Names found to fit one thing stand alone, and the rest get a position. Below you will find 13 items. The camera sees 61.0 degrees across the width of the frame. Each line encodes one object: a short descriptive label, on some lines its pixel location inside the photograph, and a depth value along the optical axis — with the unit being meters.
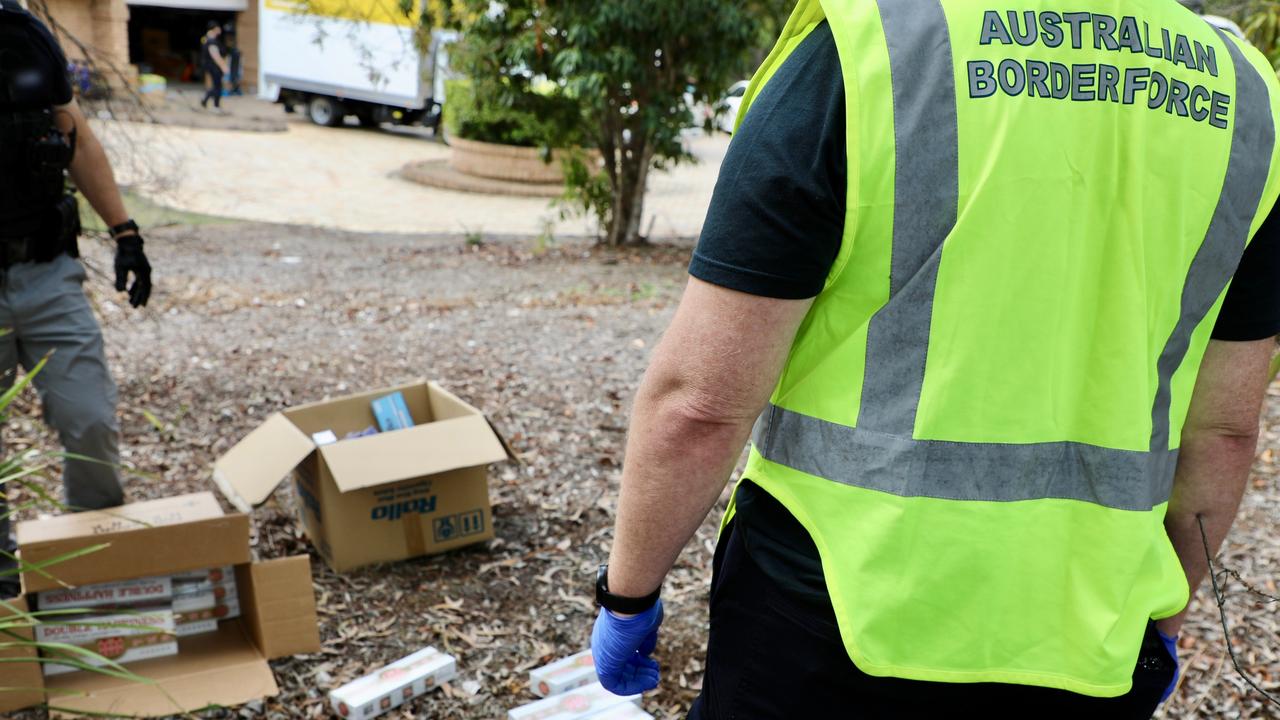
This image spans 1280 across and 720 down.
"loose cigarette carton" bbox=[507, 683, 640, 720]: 2.80
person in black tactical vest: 3.20
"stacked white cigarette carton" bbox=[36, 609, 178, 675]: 2.89
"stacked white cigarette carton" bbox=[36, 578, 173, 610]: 2.92
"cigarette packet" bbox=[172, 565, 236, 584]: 3.12
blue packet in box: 3.94
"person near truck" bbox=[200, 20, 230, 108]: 21.61
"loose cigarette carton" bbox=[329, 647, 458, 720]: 2.87
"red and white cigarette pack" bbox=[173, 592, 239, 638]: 3.13
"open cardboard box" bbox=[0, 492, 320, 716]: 2.78
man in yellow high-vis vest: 1.15
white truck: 20.06
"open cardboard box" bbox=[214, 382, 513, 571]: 3.41
